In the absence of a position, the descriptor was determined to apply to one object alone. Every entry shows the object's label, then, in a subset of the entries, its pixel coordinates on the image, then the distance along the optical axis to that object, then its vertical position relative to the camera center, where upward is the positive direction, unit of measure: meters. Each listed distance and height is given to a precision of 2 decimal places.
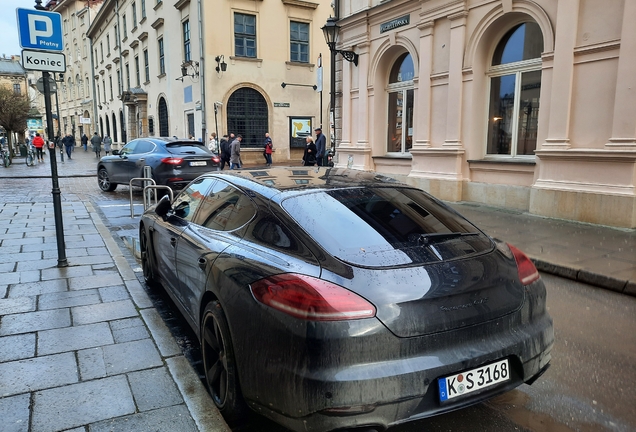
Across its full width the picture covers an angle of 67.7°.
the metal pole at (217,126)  25.40 +0.85
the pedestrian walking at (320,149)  17.03 -0.24
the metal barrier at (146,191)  8.76 -0.98
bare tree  29.78 +1.89
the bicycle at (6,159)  25.30 -0.99
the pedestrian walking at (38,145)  30.09 -0.23
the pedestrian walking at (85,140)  47.92 +0.15
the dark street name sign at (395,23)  12.23 +3.13
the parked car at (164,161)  12.58 -0.52
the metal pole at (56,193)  5.46 -0.61
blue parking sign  5.30 +1.27
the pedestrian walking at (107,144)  37.04 -0.19
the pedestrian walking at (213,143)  23.11 -0.05
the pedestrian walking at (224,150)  20.20 -0.34
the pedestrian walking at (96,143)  35.97 -0.11
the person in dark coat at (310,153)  17.38 -0.39
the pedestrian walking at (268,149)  25.19 -0.38
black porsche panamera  2.19 -0.84
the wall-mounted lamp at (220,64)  24.84 +4.05
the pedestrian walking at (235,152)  19.25 -0.40
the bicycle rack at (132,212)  9.73 -1.43
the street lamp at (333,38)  13.89 +3.03
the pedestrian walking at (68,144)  32.47 -0.17
